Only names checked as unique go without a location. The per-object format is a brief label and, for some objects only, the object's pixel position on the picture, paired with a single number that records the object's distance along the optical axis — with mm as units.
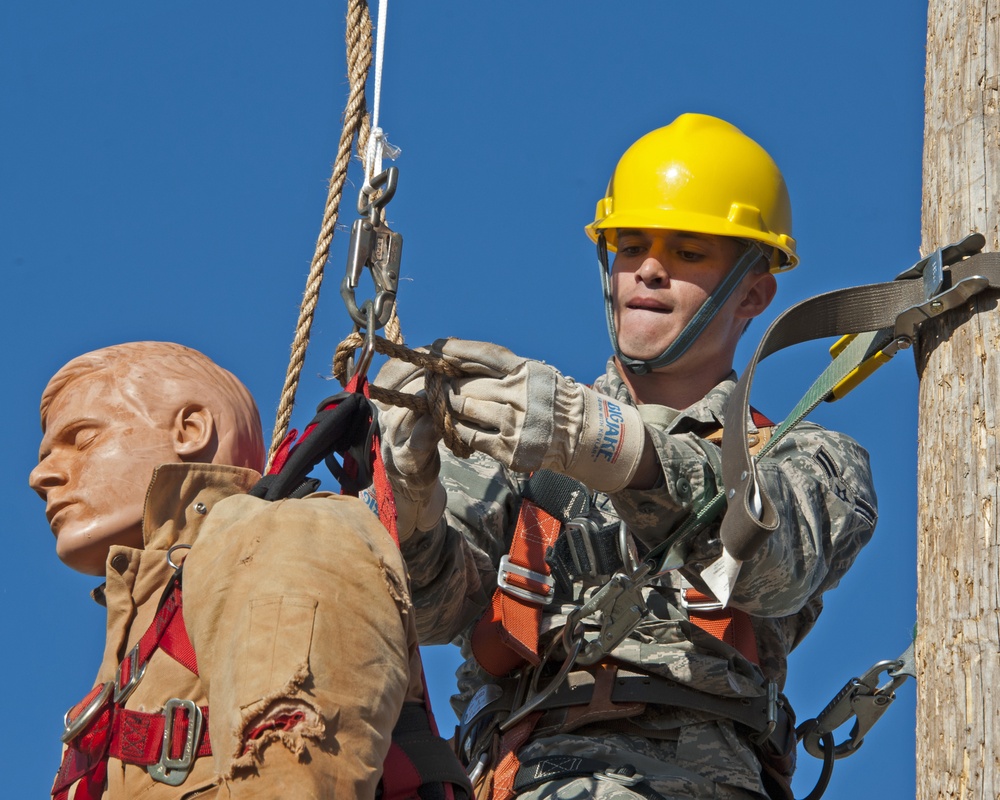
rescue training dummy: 6422
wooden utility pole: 7910
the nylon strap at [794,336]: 9141
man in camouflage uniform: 9539
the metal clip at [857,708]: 11461
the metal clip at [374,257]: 8469
